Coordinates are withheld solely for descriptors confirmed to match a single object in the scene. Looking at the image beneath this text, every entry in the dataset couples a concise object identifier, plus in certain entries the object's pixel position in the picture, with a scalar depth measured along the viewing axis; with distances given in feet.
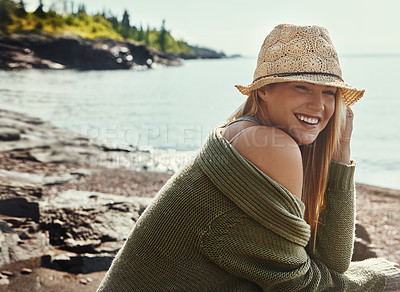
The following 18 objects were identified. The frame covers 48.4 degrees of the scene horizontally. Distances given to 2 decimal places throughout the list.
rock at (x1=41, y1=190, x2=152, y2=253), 12.82
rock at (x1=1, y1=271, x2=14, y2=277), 11.10
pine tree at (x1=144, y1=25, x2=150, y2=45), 364.48
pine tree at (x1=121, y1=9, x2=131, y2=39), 317.01
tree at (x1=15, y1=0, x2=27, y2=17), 207.51
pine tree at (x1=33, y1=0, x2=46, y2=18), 220.14
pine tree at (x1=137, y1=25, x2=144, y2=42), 356.38
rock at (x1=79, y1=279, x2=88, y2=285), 11.48
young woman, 5.99
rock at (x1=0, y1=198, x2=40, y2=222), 13.70
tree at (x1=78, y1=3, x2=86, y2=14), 311.60
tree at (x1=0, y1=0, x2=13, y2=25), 195.51
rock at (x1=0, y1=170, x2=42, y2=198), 14.53
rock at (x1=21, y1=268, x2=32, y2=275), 11.31
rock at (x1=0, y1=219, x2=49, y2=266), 11.60
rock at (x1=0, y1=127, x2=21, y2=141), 30.94
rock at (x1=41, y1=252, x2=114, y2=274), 11.89
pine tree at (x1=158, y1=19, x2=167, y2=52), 358.37
